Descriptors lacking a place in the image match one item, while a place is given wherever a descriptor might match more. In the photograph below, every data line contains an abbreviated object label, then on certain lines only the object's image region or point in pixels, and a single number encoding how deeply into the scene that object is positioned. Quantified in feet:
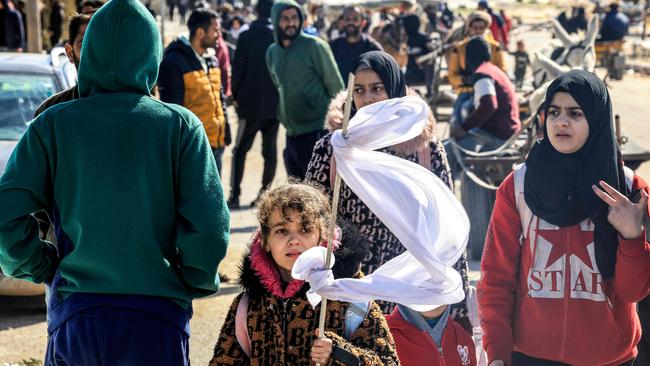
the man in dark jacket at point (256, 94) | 35.12
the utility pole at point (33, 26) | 53.52
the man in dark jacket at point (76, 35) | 17.13
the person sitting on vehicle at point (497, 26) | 76.07
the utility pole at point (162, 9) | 68.86
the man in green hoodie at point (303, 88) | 29.07
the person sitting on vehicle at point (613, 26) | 92.58
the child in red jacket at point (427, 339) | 14.24
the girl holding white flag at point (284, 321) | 12.21
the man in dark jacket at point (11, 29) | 70.38
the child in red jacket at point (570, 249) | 13.53
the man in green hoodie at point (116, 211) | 11.38
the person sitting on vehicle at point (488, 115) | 29.60
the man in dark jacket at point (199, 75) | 27.20
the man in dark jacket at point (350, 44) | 35.96
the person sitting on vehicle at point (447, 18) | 93.47
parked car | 26.86
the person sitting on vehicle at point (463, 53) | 38.06
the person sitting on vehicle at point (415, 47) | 71.61
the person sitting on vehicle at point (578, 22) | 106.18
